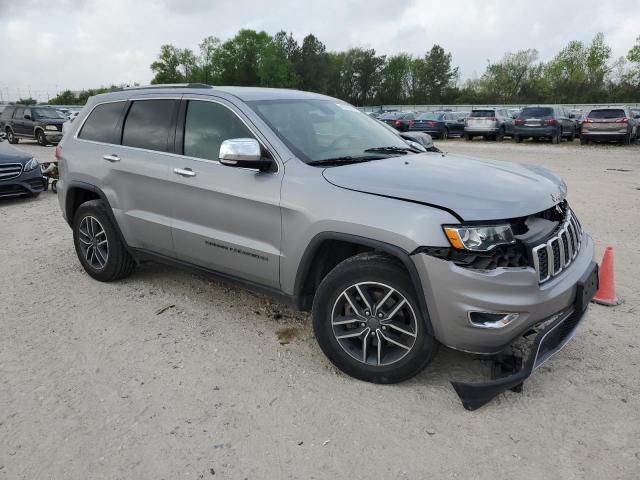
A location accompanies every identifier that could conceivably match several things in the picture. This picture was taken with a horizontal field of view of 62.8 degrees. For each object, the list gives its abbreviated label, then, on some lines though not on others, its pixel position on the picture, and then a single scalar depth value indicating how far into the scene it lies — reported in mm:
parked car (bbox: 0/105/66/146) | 21062
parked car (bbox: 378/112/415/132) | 26406
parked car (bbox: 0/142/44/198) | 9297
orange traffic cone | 4371
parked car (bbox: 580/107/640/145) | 21078
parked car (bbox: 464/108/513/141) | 24109
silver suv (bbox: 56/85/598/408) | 2826
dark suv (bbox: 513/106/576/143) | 22266
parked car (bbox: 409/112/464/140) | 25734
